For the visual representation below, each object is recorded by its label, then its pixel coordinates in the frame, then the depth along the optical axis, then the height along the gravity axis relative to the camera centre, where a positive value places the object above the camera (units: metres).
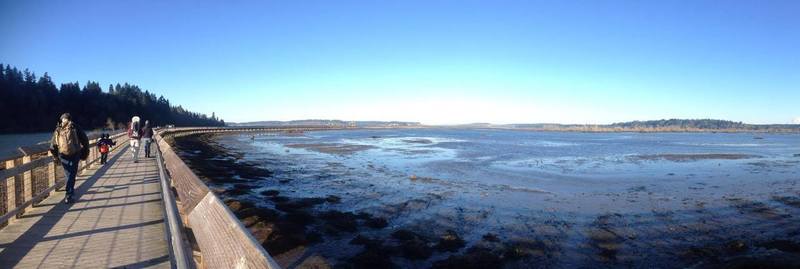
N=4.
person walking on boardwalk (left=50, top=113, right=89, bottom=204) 7.31 -0.45
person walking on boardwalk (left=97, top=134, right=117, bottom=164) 14.41 -0.91
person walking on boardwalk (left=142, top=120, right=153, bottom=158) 17.72 -0.71
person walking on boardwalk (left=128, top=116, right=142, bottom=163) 15.62 -0.55
